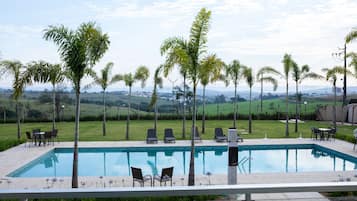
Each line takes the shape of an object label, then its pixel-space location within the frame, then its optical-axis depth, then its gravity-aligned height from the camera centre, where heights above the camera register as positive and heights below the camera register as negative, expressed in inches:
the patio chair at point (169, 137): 604.4 -64.2
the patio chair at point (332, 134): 627.0 -60.4
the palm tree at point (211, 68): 332.2 +34.7
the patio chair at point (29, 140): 570.3 -73.5
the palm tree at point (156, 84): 631.2 +35.5
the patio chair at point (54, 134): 583.1 -57.7
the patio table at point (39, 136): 576.1 -60.9
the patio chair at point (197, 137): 601.0 -63.3
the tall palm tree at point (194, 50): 320.2 +50.3
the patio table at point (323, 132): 620.4 -57.1
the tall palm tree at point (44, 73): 312.7 +26.3
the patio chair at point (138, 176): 325.4 -72.9
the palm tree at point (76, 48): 300.7 +48.7
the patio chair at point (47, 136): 571.9 -60.0
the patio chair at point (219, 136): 605.6 -62.4
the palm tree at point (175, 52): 322.0 +49.7
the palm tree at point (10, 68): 582.0 +58.1
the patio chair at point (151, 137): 594.5 -63.5
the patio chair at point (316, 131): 624.1 -53.6
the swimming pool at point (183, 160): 448.1 -88.3
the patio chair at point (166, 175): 326.3 -72.0
